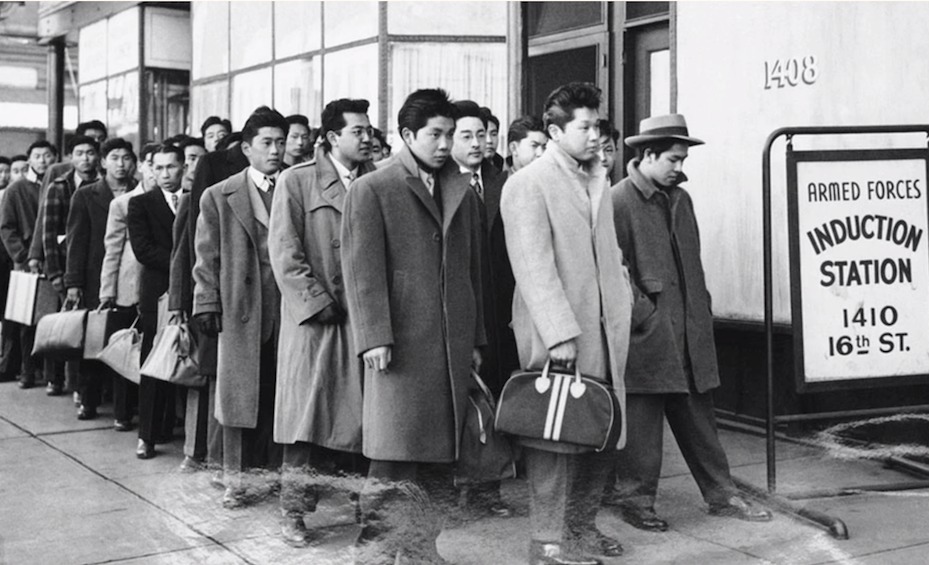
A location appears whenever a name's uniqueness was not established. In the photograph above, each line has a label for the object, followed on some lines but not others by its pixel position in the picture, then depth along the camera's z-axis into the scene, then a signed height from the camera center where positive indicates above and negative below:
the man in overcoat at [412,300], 4.99 +0.06
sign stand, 5.91 +0.13
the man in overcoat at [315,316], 5.51 -0.01
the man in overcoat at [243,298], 6.25 +0.08
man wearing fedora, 5.79 -0.11
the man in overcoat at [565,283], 4.99 +0.13
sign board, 5.95 +0.24
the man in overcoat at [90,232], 8.92 +0.60
